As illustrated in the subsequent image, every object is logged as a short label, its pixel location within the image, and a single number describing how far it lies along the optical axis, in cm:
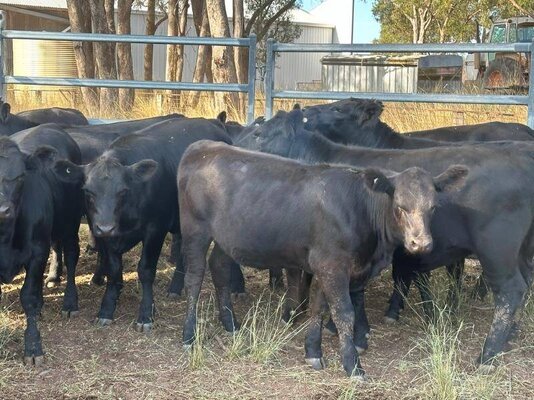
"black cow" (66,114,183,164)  841
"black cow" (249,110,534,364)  605
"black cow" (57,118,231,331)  670
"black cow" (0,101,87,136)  923
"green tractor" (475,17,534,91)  2214
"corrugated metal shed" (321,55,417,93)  2432
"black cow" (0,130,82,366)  613
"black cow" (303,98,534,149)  853
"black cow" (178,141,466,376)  576
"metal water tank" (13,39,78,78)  2880
